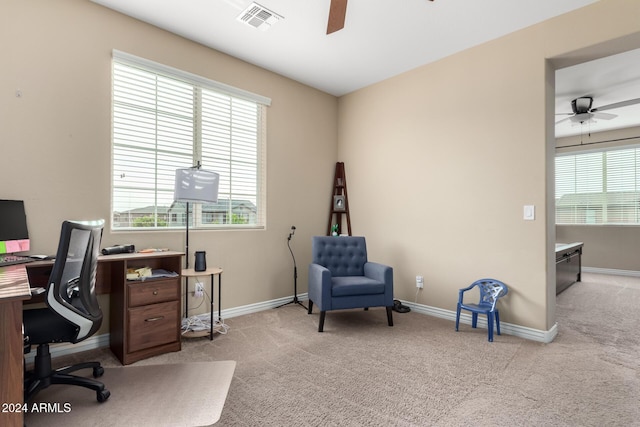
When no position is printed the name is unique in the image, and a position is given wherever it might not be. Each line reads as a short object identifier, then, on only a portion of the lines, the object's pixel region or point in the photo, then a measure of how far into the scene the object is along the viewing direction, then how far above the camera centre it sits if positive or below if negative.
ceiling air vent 2.82 +1.83
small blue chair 3.01 -0.82
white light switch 3.05 +0.07
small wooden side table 2.92 -0.51
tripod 4.27 -0.79
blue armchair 3.22 -0.66
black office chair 1.78 -0.56
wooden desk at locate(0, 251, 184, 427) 2.45 -0.68
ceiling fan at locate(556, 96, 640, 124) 4.56 +1.57
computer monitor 2.28 -0.08
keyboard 2.07 -0.29
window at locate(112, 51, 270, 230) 3.01 +0.78
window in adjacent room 6.27 +0.68
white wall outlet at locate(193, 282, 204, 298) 3.39 -0.78
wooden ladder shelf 4.73 +0.26
